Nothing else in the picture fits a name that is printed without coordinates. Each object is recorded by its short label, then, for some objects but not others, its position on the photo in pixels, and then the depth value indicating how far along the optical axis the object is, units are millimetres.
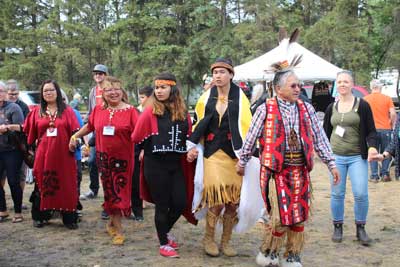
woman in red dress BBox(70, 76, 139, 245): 5219
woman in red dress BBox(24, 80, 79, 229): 5688
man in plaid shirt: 4160
